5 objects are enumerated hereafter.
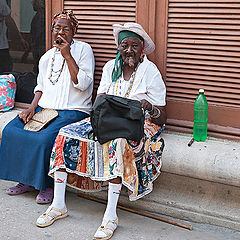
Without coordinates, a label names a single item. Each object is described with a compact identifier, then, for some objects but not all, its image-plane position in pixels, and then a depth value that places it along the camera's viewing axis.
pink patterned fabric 5.12
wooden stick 3.63
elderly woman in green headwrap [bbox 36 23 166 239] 3.55
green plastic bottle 3.95
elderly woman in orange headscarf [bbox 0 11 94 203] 4.00
